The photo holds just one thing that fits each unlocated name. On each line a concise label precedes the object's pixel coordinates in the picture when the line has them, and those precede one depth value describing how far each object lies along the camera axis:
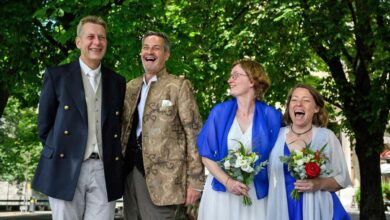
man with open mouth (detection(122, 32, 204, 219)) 5.23
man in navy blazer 4.89
